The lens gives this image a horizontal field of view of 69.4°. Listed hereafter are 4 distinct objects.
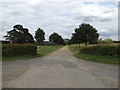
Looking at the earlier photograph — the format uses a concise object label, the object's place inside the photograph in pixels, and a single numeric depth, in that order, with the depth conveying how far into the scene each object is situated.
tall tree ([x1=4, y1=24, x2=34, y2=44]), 37.60
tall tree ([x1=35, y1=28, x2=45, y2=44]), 34.08
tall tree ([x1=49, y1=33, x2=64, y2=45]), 47.75
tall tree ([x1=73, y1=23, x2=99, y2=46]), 20.77
